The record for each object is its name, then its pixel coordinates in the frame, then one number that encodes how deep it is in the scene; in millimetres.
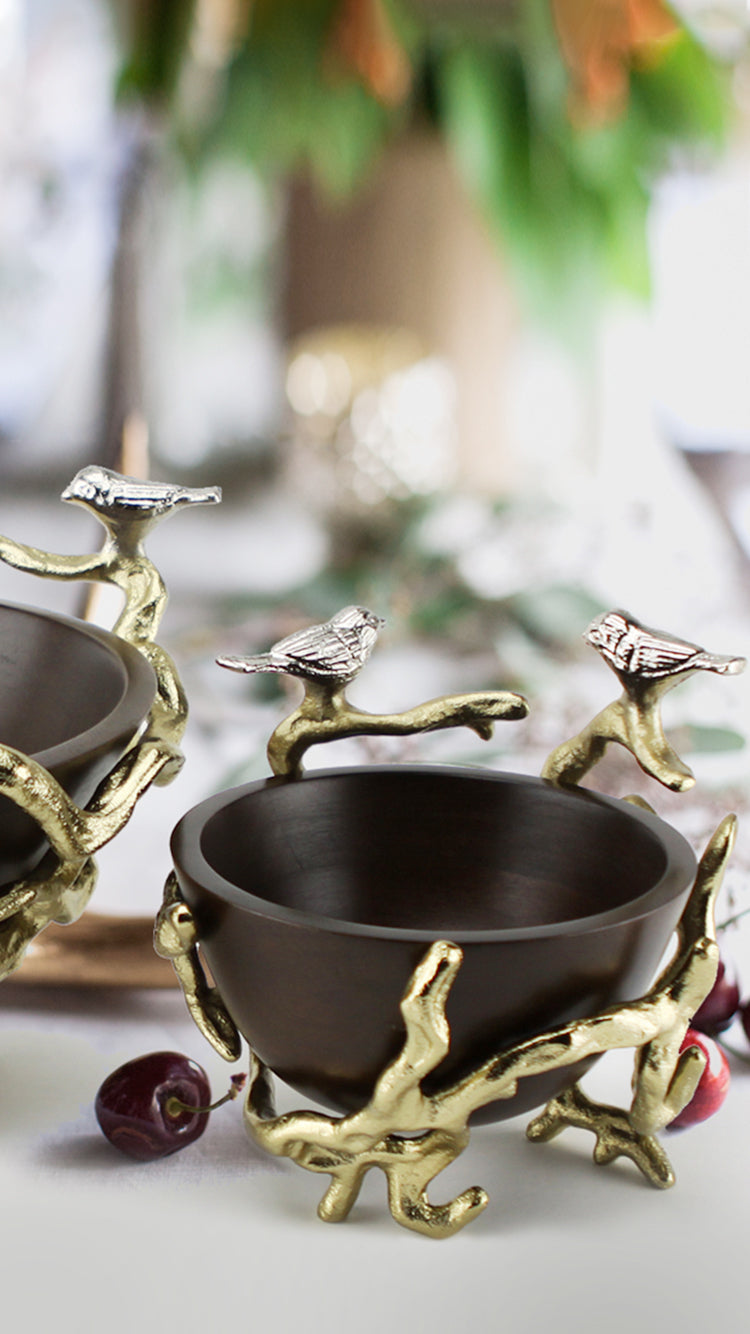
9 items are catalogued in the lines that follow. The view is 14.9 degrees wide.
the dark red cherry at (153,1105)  757
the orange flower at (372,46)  1710
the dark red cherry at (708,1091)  777
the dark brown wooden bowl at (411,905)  698
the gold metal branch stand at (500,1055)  709
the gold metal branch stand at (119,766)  717
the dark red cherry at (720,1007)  828
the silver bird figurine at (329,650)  769
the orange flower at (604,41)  1635
